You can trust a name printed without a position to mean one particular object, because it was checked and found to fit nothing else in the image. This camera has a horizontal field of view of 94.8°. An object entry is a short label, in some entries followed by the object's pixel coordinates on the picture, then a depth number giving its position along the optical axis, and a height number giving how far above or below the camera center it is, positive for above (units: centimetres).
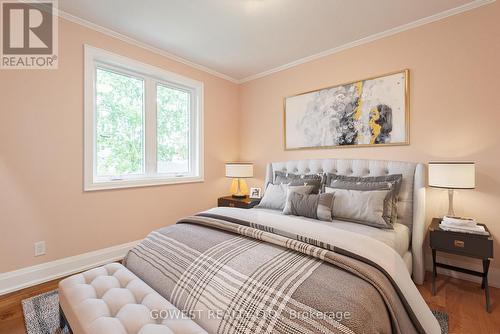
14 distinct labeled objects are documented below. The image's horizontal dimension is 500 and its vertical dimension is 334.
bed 91 -53
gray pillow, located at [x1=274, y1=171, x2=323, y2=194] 261 -15
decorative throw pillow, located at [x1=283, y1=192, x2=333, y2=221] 222 -38
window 257 +58
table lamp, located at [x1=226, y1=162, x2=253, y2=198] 354 -5
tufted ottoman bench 94 -64
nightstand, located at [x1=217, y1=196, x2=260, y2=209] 322 -49
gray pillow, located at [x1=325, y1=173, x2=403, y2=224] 213 -17
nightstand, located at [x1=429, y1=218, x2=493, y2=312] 177 -64
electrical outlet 217 -75
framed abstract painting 253 +66
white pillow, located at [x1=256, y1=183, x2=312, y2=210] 252 -32
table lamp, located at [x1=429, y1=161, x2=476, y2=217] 190 -7
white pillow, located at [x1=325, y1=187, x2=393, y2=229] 205 -37
